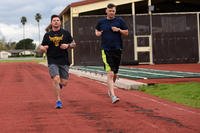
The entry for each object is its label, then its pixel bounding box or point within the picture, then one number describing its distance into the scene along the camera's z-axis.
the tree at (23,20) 194.99
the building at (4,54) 157.80
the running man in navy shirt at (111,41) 11.41
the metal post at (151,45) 38.88
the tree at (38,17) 184.50
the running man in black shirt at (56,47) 10.71
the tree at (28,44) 180.06
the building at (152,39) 38.84
